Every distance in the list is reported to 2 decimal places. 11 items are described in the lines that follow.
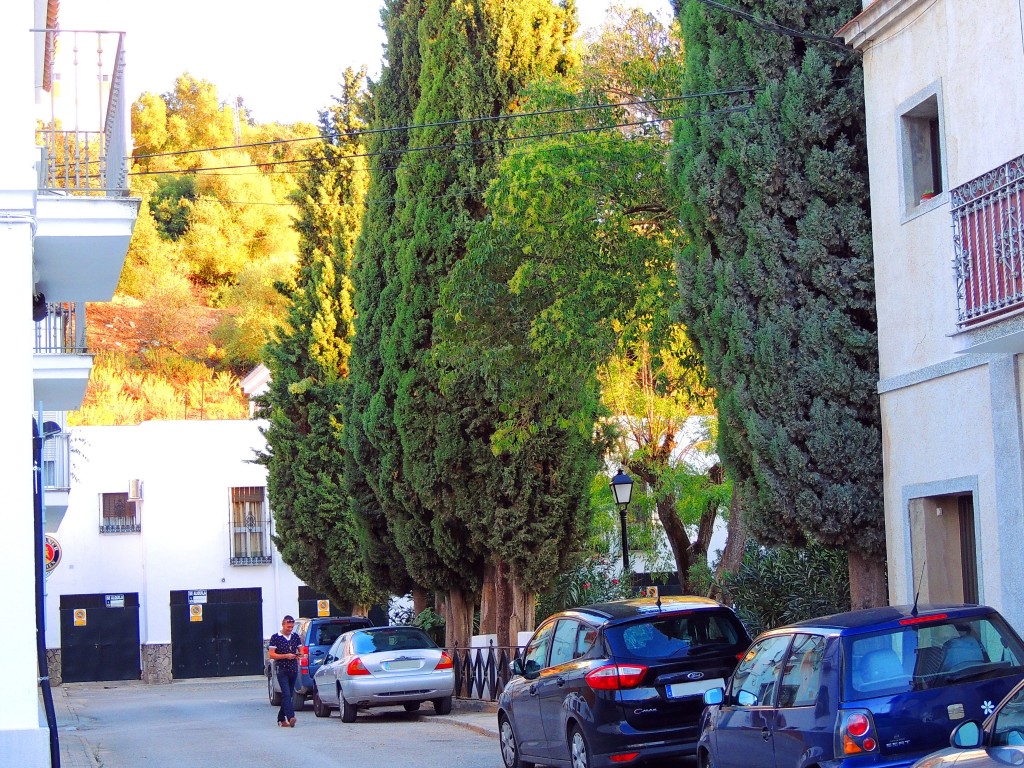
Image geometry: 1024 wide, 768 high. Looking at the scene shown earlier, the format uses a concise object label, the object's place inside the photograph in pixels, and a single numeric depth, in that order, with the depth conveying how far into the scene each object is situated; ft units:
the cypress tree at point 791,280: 44.93
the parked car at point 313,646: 85.20
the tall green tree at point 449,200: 73.31
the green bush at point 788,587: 52.60
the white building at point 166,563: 129.49
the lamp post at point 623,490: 67.15
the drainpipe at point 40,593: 41.63
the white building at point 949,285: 36.42
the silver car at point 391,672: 68.03
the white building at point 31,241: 35.12
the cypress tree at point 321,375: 110.11
